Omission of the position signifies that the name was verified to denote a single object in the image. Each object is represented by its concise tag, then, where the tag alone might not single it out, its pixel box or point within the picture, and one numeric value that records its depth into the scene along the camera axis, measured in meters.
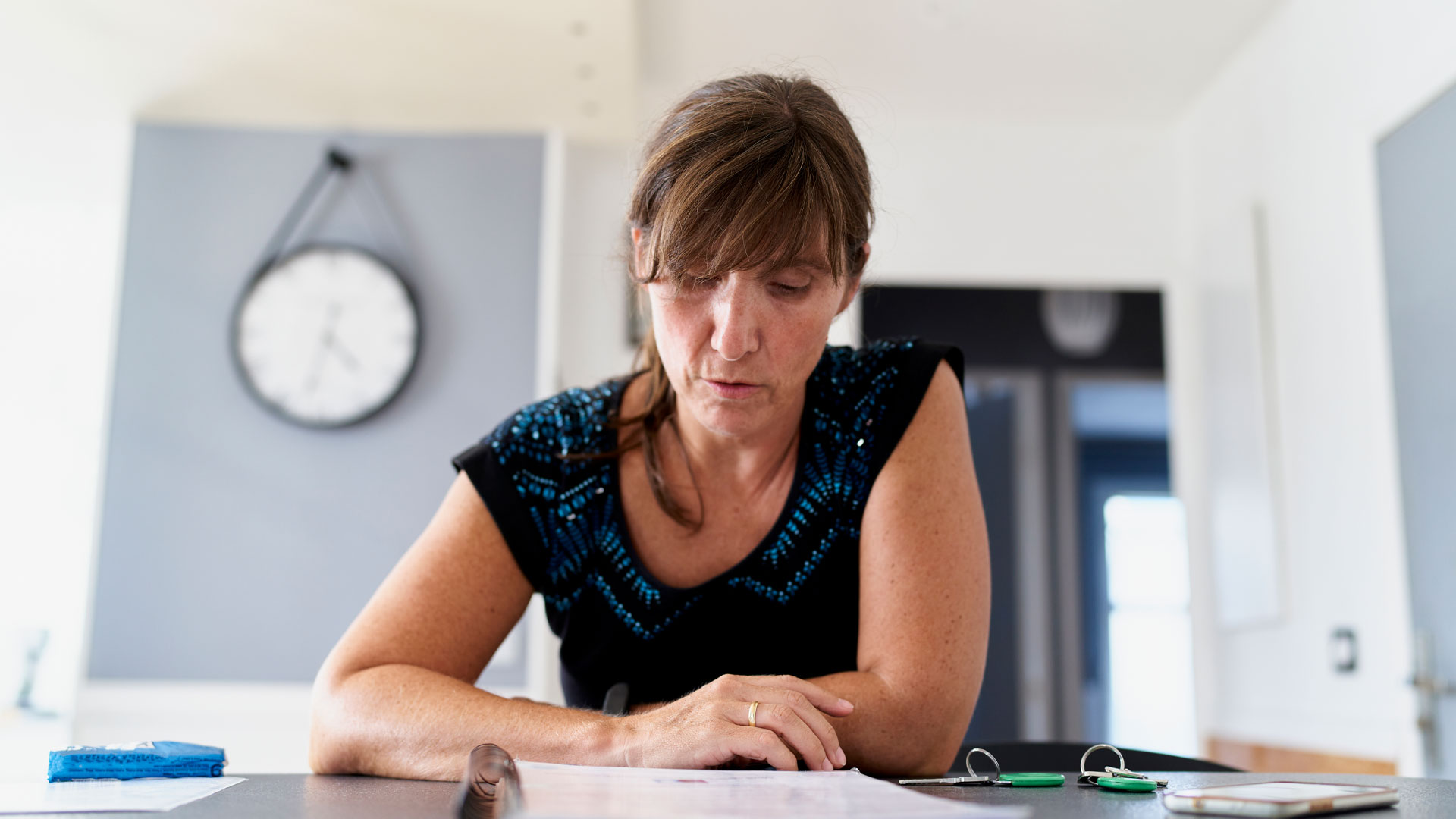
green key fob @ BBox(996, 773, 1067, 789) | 0.84
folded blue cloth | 0.85
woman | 1.04
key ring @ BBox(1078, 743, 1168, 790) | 0.79
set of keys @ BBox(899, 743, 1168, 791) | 0.80
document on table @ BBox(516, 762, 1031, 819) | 0.56
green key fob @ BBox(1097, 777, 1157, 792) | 0.79
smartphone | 0.61
